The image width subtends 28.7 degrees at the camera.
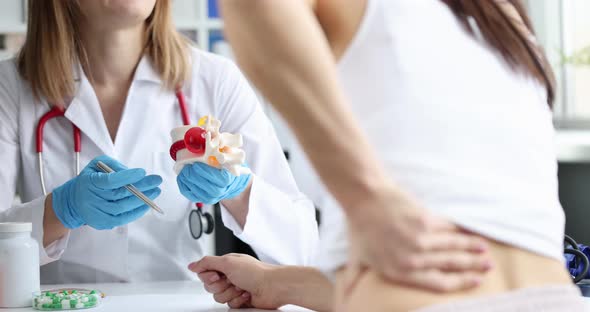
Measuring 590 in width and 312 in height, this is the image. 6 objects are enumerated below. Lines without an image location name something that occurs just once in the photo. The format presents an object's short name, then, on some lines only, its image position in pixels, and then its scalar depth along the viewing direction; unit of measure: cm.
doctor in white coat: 161
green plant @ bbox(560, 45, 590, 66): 254
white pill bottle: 135
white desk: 134
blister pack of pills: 134
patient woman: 83
